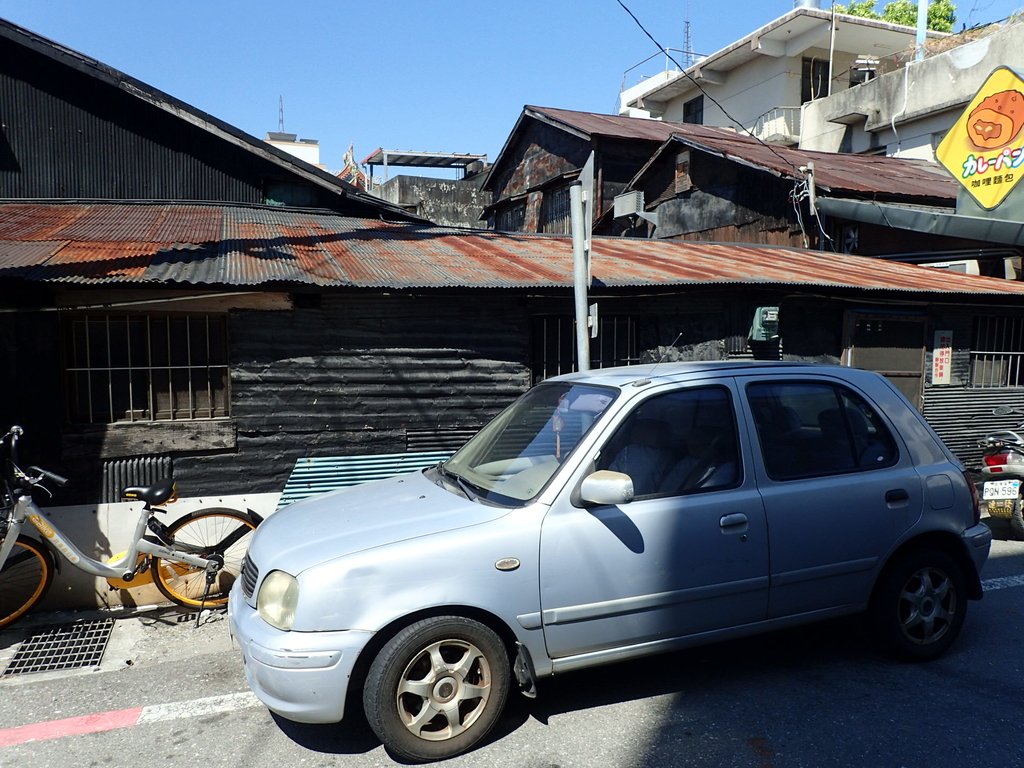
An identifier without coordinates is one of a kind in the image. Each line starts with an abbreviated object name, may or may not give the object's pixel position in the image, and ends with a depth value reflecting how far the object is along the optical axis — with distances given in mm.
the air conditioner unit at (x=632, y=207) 15914
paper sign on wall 9375
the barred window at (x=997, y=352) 9719
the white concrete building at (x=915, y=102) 18750
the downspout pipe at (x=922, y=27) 21844
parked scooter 6844
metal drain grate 4570
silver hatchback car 3211
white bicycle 4930
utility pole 5234
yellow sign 10672
